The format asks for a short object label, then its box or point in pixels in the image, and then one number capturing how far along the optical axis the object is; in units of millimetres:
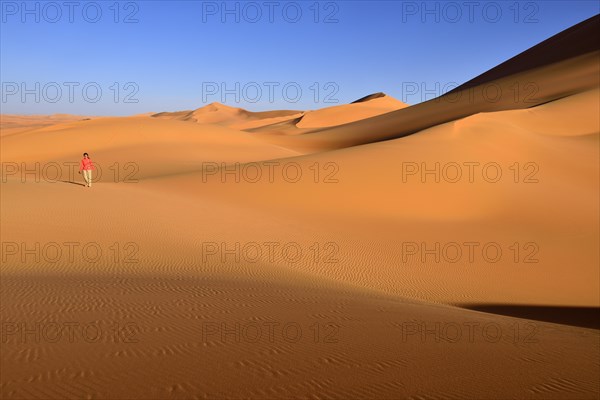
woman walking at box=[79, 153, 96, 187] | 14672
